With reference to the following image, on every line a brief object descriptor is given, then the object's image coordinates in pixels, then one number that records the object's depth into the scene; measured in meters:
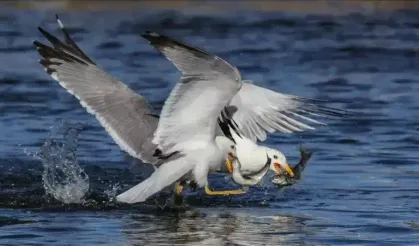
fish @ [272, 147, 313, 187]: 20.77
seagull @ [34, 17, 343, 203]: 19.34
